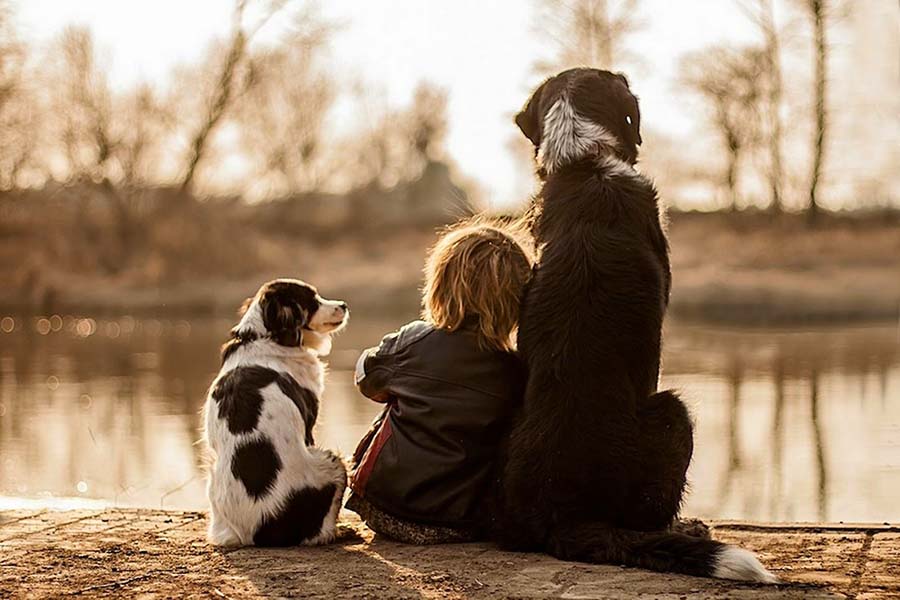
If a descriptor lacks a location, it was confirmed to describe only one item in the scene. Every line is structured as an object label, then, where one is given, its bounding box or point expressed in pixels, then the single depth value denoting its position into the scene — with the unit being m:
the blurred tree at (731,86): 28.33
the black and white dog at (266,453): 4.99
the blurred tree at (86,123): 28.64
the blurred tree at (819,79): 27.84
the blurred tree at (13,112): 24.81
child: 5.00
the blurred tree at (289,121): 35.81
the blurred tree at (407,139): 41.00
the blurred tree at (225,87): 30.48
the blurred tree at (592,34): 29.42
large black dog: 4.63
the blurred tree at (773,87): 28.36
